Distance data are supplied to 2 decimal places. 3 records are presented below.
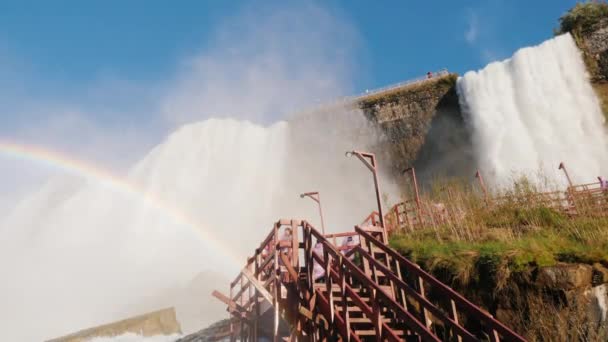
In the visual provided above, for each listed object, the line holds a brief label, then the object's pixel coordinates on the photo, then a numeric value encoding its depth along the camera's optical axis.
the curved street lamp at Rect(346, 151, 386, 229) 8.51
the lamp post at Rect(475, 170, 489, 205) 10.54
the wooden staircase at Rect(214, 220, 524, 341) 4.06
